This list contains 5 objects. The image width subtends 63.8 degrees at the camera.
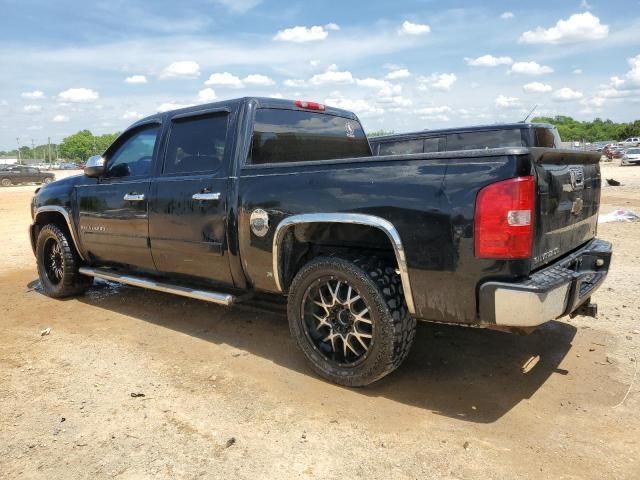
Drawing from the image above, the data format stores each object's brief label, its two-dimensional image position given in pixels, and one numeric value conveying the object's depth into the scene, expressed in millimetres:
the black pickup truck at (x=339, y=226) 2709
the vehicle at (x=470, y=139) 7035
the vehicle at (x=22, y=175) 33812
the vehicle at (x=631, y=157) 34594
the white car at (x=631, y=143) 56375
